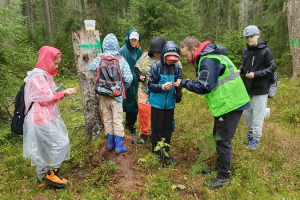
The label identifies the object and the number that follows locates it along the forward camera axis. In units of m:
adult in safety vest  3.13
